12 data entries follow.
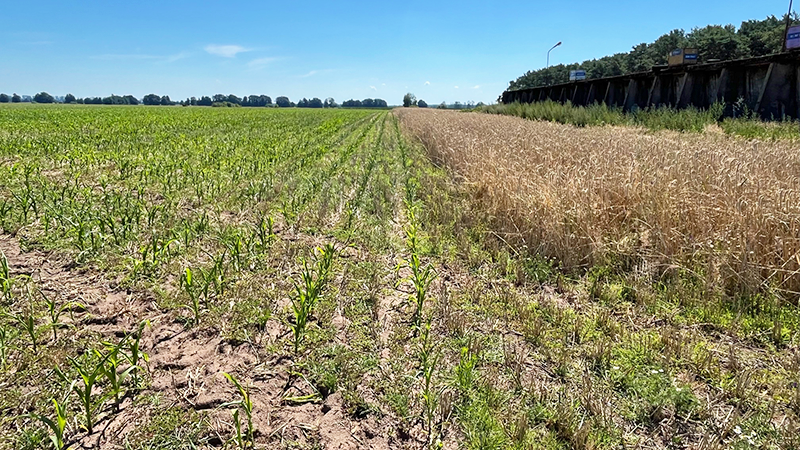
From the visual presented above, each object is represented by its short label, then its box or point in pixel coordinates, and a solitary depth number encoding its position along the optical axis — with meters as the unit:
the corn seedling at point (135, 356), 2.29
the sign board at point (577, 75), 40.21
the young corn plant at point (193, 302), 3.01
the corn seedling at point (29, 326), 2.52
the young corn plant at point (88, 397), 1.95
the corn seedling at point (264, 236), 4.52
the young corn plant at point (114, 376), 2.10
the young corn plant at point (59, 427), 1.75
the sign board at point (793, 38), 17.48
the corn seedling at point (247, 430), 1.92
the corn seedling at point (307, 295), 2.88
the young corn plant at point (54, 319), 2.71
